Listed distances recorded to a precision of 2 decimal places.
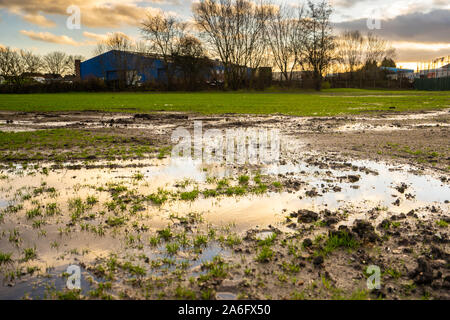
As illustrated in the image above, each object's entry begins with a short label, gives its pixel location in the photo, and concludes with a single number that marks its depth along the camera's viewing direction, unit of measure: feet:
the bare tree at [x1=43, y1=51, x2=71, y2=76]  281.13
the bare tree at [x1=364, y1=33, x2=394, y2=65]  276.21
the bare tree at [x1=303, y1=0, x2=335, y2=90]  190.08
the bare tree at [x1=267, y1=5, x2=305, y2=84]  216.74
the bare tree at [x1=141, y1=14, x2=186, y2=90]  214.07
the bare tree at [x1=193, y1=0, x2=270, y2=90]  199.52
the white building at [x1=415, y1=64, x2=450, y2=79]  231.30
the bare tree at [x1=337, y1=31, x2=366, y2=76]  266.98
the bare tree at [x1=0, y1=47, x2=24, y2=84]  216.13
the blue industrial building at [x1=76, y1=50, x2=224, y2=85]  197.77
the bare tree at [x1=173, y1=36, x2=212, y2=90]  187.01
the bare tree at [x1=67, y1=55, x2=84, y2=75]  287.69
